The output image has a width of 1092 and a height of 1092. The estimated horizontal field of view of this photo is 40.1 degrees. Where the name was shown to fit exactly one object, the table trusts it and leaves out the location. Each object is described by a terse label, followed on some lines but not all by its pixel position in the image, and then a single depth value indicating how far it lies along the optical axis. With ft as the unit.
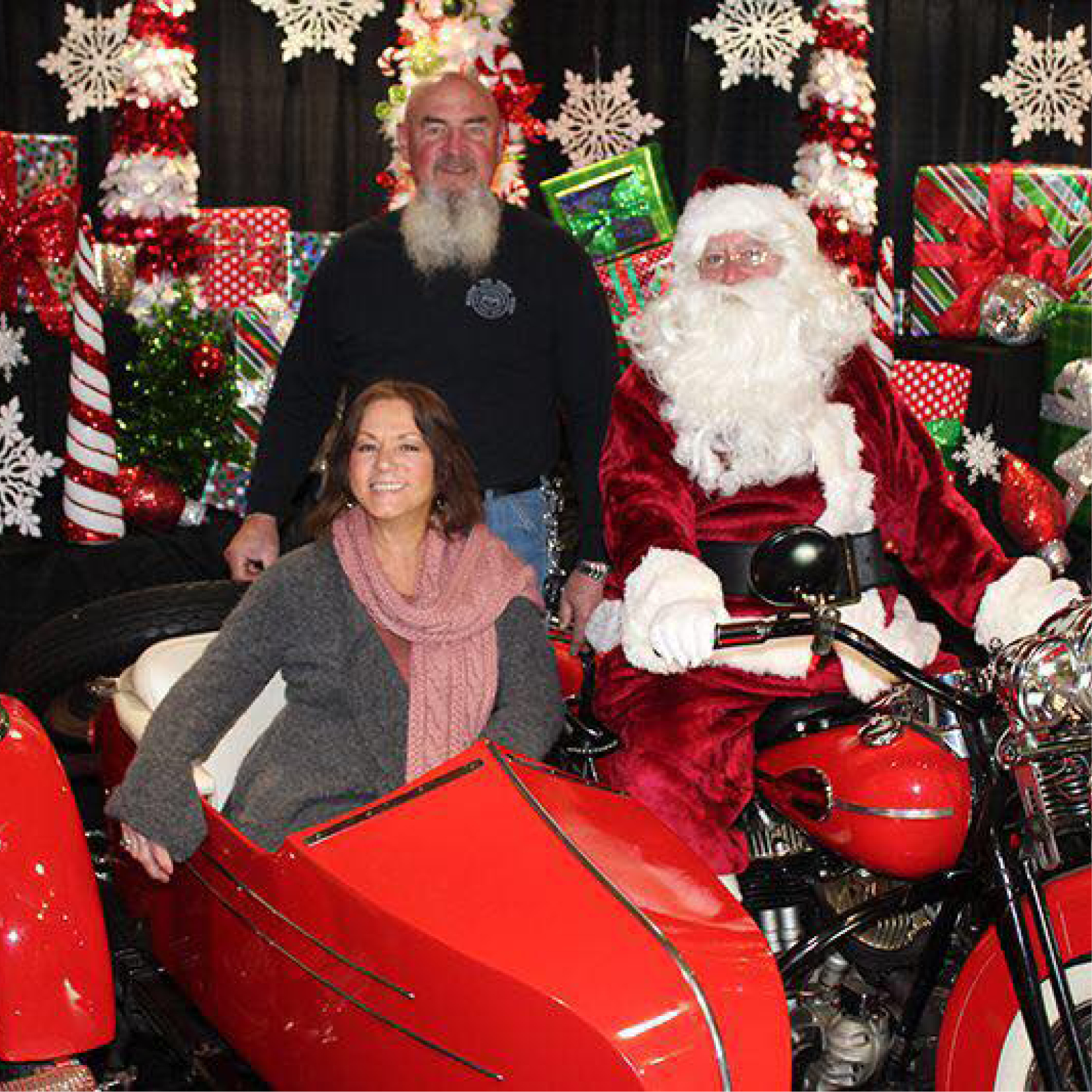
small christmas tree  21.90
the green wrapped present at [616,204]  23.15
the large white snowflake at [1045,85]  30.63
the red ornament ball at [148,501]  21.21
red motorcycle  6.35
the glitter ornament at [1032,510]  22.62
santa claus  8.96
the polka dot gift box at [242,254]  24.54
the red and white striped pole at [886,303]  23.03
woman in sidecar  8.83
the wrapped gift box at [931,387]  24.03
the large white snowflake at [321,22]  27.35
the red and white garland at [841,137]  27.50
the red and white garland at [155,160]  24.03
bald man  12.68
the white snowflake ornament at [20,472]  21.18
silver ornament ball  25.46
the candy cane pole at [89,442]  20.40
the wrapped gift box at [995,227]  26.84
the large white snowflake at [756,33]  29.19
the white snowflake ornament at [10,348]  21.16
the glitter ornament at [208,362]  21.80
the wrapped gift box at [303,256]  25.62
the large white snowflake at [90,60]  25.93
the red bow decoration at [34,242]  21.25
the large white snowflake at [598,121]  28.71
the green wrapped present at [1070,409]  22.70
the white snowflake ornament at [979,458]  25.12
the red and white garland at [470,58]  24.48
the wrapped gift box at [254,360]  22.33
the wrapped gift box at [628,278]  22.79
